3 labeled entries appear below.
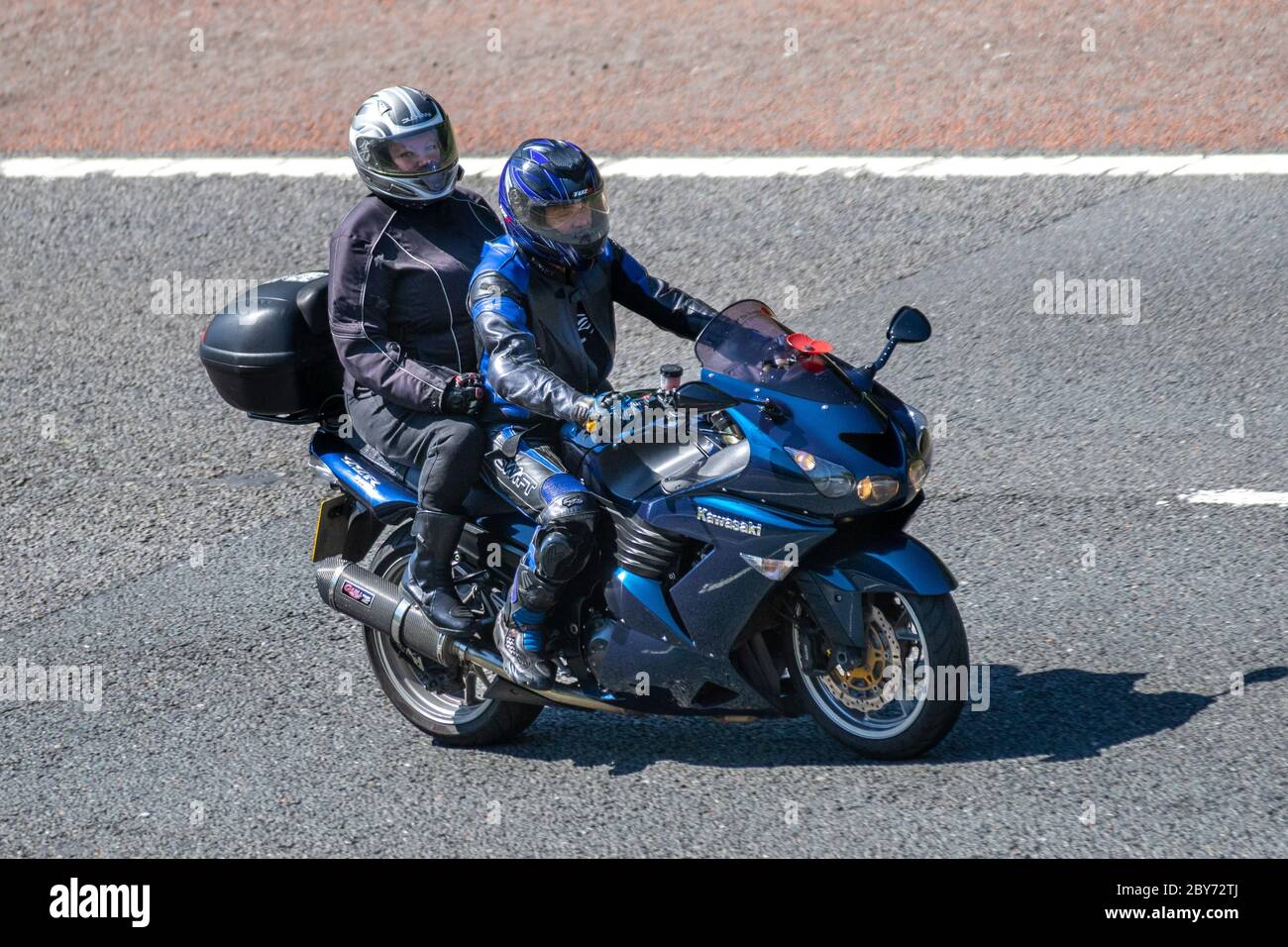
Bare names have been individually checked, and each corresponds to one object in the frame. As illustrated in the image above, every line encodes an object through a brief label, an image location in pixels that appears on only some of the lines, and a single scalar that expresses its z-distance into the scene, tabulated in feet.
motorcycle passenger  33.81
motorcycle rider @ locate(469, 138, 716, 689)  32.22
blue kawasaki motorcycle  31.09
